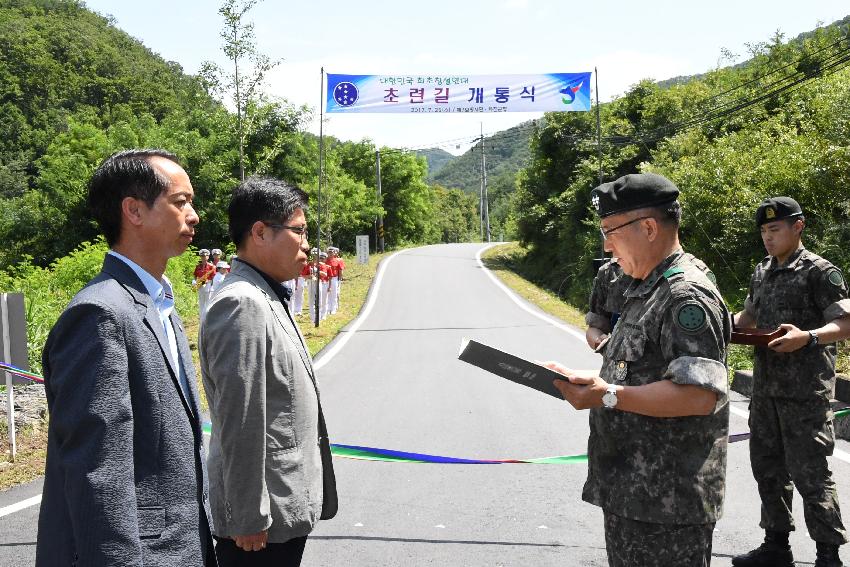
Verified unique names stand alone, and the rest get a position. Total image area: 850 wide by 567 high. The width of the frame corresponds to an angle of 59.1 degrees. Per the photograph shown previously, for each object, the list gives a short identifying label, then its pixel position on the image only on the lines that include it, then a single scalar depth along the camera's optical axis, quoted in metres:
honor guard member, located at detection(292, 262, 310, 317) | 19.67
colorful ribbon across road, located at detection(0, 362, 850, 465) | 4.27
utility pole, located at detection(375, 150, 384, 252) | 49.91
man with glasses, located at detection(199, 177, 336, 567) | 2.41
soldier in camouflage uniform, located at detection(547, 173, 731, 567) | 2.30
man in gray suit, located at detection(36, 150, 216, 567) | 1.76
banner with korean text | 19.19
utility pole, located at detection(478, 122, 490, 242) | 73.93
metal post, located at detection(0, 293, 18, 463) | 6.28
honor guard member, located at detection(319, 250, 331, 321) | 18.92
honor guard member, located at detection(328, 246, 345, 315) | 20.02
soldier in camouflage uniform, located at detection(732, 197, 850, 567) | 3.80
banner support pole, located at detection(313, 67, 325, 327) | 16.02
